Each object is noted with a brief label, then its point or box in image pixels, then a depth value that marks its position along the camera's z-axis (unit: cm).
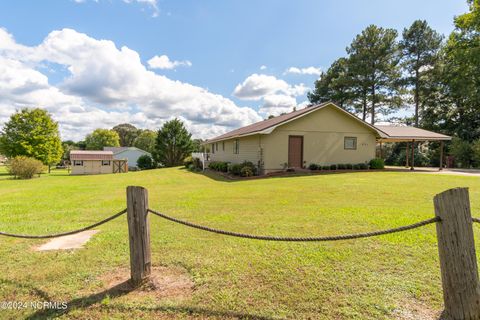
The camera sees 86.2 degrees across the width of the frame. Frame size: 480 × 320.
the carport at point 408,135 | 1808
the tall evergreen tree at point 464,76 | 2178
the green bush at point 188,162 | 2827
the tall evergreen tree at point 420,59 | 2902
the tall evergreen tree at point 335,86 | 3266
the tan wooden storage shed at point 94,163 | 2820
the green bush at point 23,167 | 1897
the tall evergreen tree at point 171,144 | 3416
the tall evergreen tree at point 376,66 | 3000
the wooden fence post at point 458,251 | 216
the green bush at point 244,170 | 1533
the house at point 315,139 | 1597
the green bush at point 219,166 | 1919
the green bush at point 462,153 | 2109
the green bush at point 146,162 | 3658
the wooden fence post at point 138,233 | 303
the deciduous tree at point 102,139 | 6553
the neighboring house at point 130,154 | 4750
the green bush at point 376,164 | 1783
